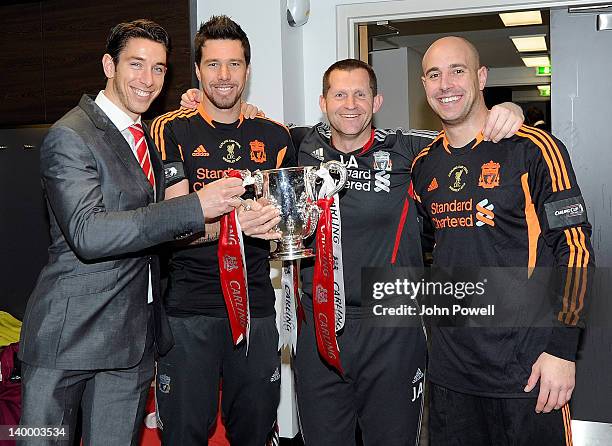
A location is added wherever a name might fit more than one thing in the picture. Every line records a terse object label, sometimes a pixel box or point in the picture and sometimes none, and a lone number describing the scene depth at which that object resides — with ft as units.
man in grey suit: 6.00
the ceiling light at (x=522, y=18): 21.36
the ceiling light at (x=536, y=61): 34.20
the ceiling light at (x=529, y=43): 27.07
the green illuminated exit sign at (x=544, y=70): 36.47
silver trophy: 6.93
